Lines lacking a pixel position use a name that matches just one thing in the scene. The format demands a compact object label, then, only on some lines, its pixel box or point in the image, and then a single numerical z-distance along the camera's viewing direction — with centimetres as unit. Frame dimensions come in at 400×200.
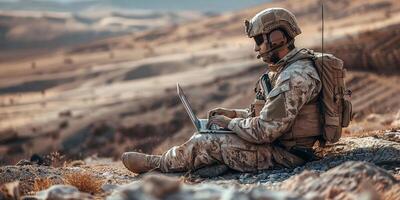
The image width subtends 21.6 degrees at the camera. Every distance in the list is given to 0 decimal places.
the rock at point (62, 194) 736
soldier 1033
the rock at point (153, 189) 591
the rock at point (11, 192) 830
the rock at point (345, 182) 718
